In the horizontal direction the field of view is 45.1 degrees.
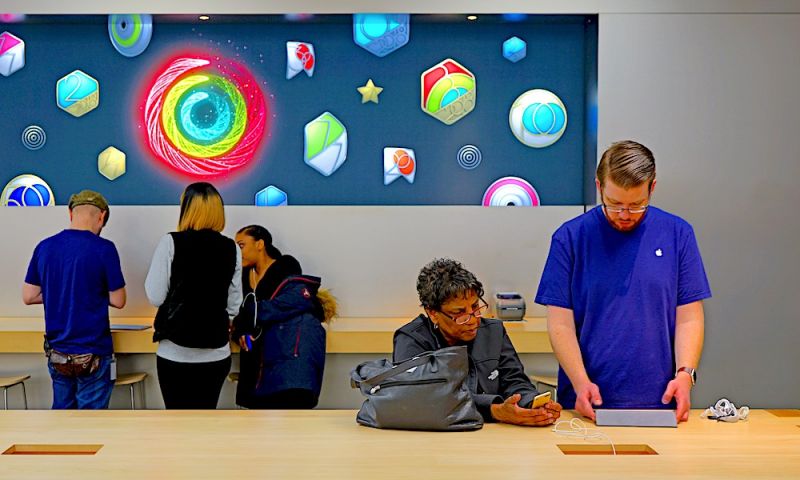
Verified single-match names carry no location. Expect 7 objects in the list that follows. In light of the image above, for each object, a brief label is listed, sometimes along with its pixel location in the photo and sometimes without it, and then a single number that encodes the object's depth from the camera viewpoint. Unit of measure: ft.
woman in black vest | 13.98
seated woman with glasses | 10.18
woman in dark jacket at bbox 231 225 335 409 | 14.05
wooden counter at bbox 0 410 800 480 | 8.01
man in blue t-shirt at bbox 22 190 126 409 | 15.17
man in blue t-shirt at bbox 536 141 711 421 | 10.00
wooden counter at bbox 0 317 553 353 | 16.26
